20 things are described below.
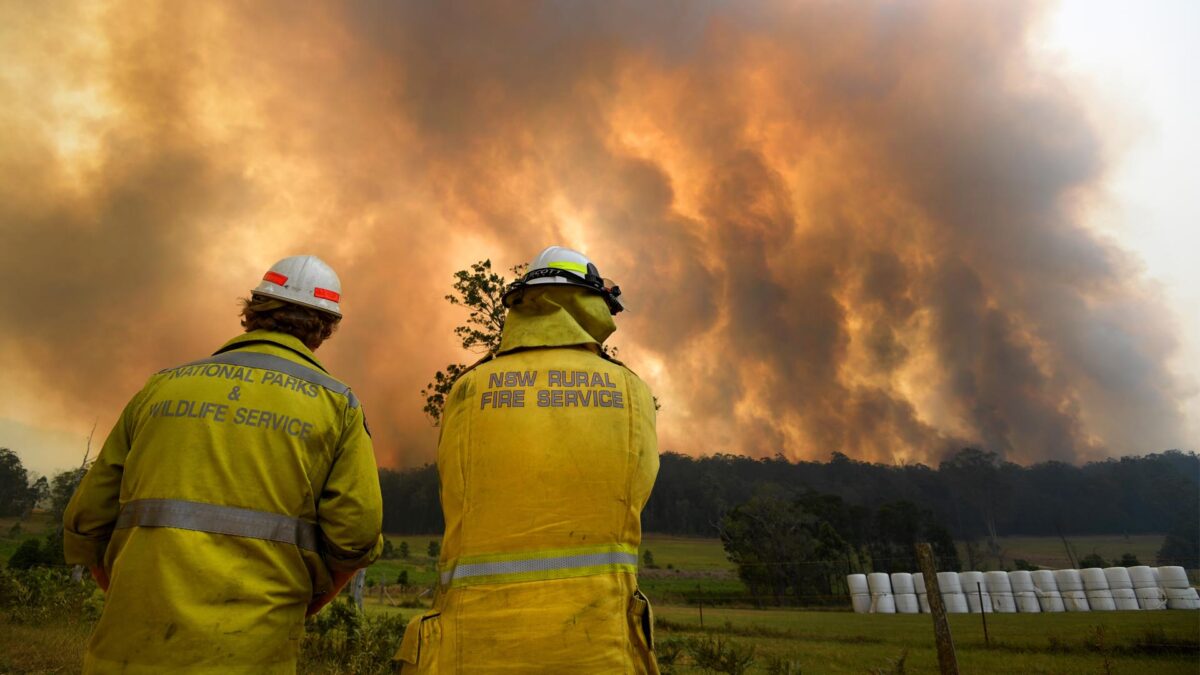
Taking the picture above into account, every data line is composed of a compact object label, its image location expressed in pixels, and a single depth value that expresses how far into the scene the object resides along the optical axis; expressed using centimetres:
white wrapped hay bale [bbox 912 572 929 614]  4195
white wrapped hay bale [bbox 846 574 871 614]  4381
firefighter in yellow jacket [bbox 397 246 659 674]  238
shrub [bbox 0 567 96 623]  1575
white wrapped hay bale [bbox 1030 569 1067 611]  3681
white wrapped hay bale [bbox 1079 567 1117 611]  3616
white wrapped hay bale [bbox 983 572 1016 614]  3775
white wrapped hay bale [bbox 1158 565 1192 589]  3528
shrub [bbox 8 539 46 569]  3058
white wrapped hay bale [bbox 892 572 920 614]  4166
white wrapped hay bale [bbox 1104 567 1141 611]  3609
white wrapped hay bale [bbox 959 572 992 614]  3873
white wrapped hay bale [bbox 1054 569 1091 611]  3675
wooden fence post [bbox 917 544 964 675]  917
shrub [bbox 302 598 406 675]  1084
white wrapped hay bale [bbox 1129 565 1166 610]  3525
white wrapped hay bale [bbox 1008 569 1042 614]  3738
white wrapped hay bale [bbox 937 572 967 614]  3856
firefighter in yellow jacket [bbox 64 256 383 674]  265
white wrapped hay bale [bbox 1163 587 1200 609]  3456
